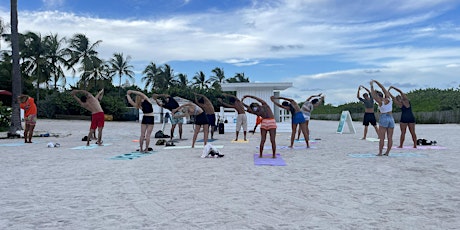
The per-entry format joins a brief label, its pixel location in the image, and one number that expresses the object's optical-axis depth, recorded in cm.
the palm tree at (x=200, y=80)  7125
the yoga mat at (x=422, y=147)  1206
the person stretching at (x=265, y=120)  976
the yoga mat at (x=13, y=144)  1407
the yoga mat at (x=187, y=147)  1293
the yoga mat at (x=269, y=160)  886
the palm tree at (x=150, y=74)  6662
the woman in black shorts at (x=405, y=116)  1116
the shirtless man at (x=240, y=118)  1460
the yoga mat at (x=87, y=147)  1269
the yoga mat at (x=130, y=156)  1003
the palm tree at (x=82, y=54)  5222
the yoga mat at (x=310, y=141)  1507
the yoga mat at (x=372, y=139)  1510
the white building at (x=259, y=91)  2292
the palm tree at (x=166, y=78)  6619
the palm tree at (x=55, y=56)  4978
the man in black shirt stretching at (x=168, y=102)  1270
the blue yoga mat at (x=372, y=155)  1004
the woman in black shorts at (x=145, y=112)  1093
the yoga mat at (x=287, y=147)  1268
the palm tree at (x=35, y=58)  4759
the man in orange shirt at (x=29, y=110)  1408
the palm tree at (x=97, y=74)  5377
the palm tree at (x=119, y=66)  6066
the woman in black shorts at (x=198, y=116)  1214
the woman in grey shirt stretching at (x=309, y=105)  1489
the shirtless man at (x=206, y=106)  1278
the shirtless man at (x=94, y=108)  1288
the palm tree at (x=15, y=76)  1812
